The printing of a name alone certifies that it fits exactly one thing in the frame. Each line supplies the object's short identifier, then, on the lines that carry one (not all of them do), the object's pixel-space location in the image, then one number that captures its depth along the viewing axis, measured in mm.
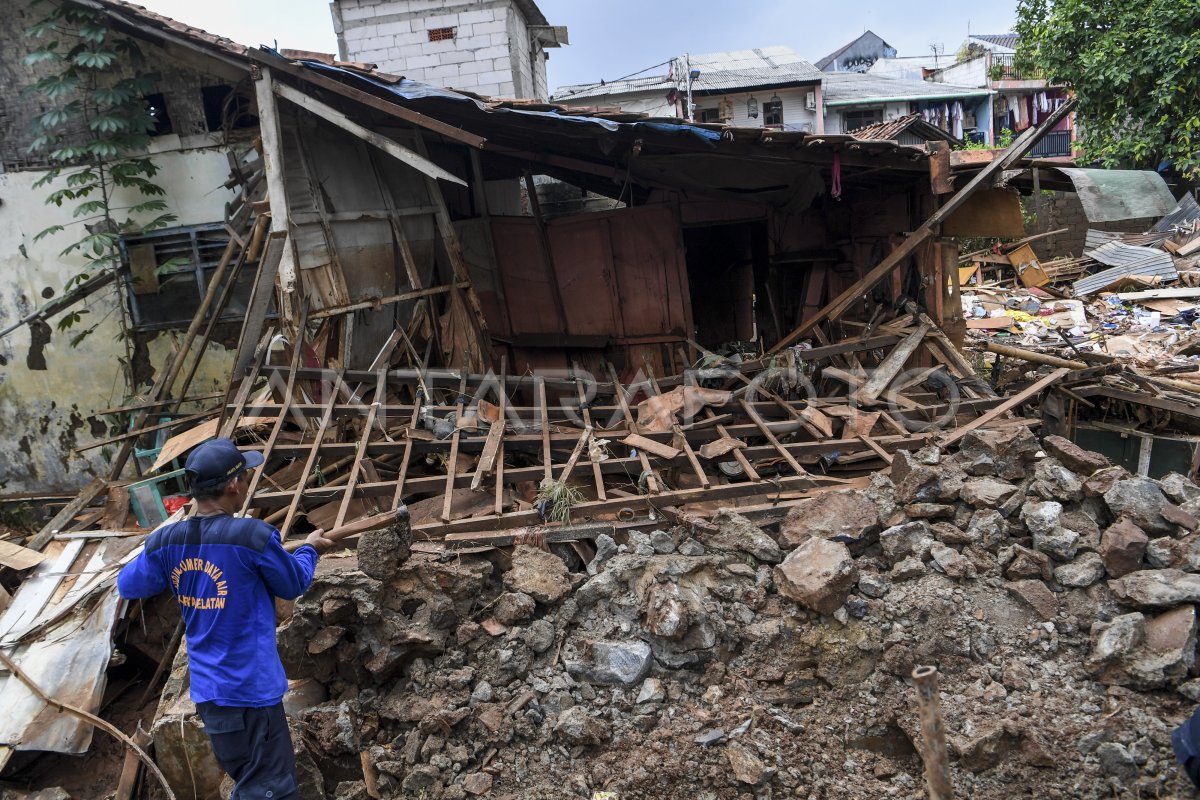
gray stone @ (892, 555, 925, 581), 4145
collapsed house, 3738
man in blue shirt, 2947
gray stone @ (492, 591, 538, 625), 4098
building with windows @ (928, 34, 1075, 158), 25969
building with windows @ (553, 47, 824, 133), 21172
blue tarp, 5992
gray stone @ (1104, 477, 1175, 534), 4246
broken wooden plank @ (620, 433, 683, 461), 5403
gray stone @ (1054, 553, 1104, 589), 4070
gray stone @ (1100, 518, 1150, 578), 4039
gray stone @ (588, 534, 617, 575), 4463
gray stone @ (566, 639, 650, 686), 3865
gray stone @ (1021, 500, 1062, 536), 4297
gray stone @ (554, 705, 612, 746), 3639
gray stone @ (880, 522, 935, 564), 4293
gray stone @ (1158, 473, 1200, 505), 4441
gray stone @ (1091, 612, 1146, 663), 3668
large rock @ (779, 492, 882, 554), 4473
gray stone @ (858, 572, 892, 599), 4078
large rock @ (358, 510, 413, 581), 4113
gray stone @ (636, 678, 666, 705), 3797
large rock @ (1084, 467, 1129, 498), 4465
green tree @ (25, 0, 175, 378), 7762
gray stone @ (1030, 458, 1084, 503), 4496
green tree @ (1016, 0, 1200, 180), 13875
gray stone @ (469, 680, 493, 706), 3844
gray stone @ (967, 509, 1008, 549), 4340
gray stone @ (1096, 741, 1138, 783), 3260
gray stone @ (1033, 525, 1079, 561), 4199
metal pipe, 2520
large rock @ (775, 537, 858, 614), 3965
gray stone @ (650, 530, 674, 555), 4500
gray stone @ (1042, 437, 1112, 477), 4793
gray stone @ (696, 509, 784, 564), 4414
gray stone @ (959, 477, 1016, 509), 4508
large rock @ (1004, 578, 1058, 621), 3992
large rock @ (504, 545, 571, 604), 4211
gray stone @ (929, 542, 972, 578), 4133
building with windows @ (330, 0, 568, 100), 13547
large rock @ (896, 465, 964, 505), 4617
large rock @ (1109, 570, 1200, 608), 3746
